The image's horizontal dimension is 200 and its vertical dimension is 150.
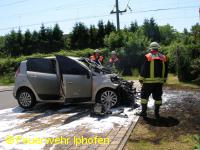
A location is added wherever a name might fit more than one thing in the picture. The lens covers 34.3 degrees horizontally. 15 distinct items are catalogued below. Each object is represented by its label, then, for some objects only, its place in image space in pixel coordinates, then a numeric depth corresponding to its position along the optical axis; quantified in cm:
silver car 1005
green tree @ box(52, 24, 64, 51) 5806
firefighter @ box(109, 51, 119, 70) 1834
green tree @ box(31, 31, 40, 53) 5816
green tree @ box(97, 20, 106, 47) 5441
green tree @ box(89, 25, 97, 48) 5441
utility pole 3138
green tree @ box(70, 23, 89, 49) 5450
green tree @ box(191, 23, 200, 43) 1285
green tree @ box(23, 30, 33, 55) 5860
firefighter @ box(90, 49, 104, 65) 1502
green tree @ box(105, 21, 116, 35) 5438
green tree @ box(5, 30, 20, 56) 5934
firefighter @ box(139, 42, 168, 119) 841
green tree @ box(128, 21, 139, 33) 6599
